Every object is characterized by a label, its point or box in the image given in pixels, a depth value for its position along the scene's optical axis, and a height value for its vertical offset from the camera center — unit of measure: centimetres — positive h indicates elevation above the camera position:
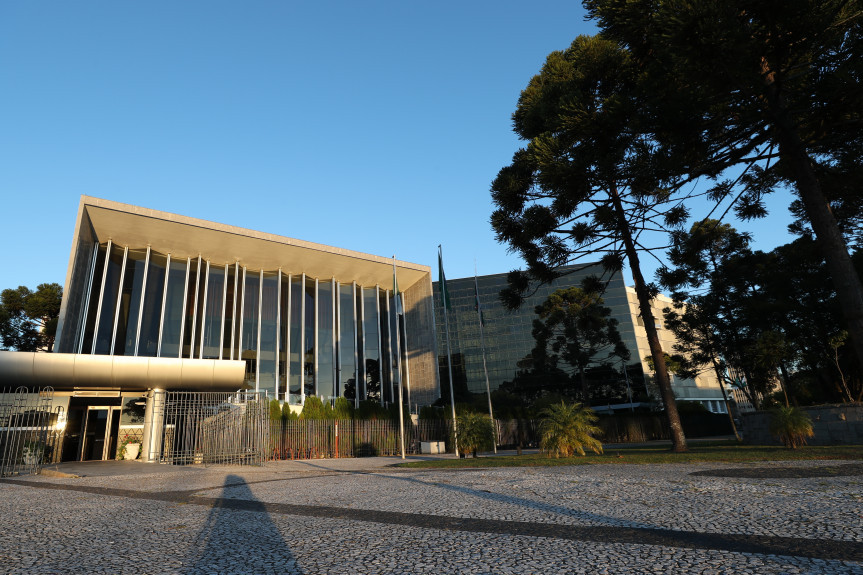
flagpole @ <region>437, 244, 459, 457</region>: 2397 +732
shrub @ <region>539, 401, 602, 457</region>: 1339 -26
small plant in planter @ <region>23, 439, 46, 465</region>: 1642 +58
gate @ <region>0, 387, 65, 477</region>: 1417 +101
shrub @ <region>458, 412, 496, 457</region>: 1633 -5
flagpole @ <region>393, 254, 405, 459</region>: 3218 +601
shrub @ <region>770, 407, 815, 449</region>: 1330 -63
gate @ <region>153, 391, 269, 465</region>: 1756 +92
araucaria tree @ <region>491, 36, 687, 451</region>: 1214 +692
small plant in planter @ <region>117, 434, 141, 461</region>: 2177 +54
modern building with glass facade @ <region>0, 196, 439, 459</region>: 1889 +737
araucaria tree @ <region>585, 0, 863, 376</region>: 828 +605
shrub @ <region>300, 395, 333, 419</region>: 2323 +163
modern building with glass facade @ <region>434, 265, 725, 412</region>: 6994 +1388
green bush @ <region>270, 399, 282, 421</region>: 2238 +165
